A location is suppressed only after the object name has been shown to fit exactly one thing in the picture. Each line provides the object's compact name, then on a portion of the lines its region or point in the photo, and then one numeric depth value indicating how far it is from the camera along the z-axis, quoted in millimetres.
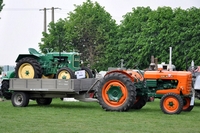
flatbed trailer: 19781
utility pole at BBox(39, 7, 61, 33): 49944
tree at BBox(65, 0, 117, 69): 52875
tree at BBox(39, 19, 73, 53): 51500
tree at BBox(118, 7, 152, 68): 50344
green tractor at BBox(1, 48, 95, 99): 20984
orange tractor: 18250
